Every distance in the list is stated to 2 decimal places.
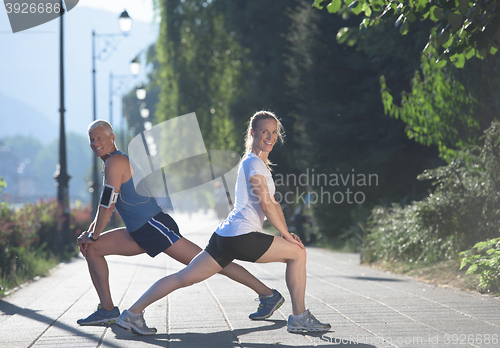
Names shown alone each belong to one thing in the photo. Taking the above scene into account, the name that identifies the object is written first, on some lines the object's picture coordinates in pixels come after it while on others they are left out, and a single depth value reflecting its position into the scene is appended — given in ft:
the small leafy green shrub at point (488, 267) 46.19
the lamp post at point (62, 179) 101.60
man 35.70
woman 31.65
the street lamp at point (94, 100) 162.94
